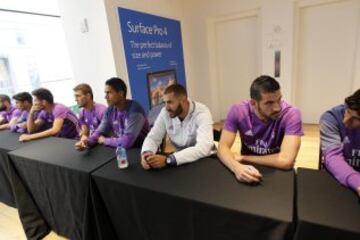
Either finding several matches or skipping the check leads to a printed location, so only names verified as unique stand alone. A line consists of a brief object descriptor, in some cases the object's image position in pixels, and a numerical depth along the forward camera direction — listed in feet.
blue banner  9.88
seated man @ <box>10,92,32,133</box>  8.63
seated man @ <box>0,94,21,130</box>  9.55
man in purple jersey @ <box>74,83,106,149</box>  7.45
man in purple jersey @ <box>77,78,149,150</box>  6.20
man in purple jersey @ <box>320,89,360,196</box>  3.51
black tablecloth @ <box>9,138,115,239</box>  4.73
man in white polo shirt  4.72
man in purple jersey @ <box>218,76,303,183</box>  4.11
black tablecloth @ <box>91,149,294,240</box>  2.98
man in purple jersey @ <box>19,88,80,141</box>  7.70
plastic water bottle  4.56
